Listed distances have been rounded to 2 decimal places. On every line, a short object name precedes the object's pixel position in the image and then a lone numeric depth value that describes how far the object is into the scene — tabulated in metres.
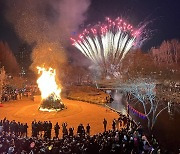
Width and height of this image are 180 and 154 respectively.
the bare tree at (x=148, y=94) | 19.66
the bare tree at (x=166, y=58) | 36.28
